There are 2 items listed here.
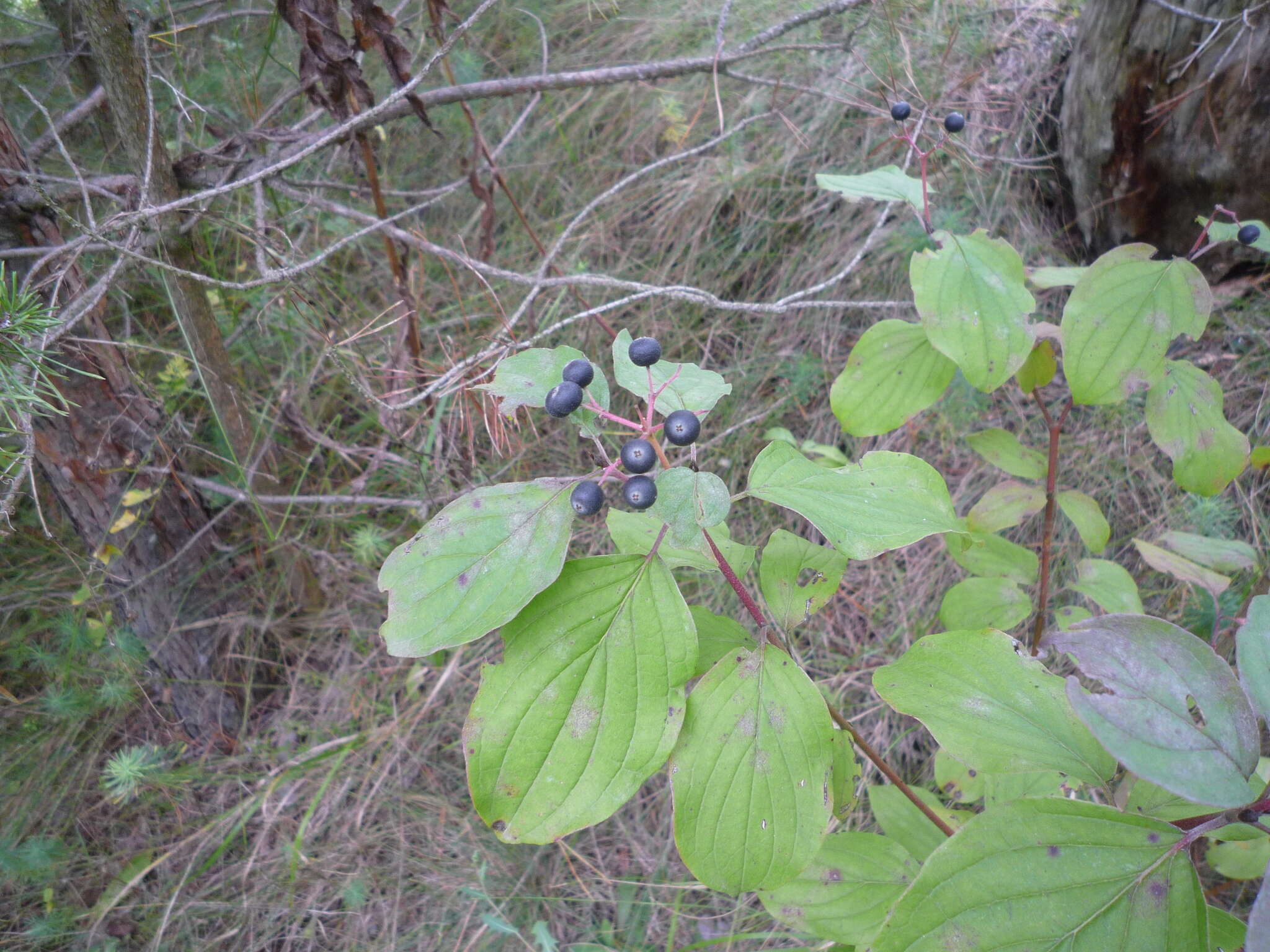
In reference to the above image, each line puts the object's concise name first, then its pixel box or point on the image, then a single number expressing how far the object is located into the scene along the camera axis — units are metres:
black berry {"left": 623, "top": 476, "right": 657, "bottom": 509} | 0.19
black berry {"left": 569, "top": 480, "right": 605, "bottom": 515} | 0.20
